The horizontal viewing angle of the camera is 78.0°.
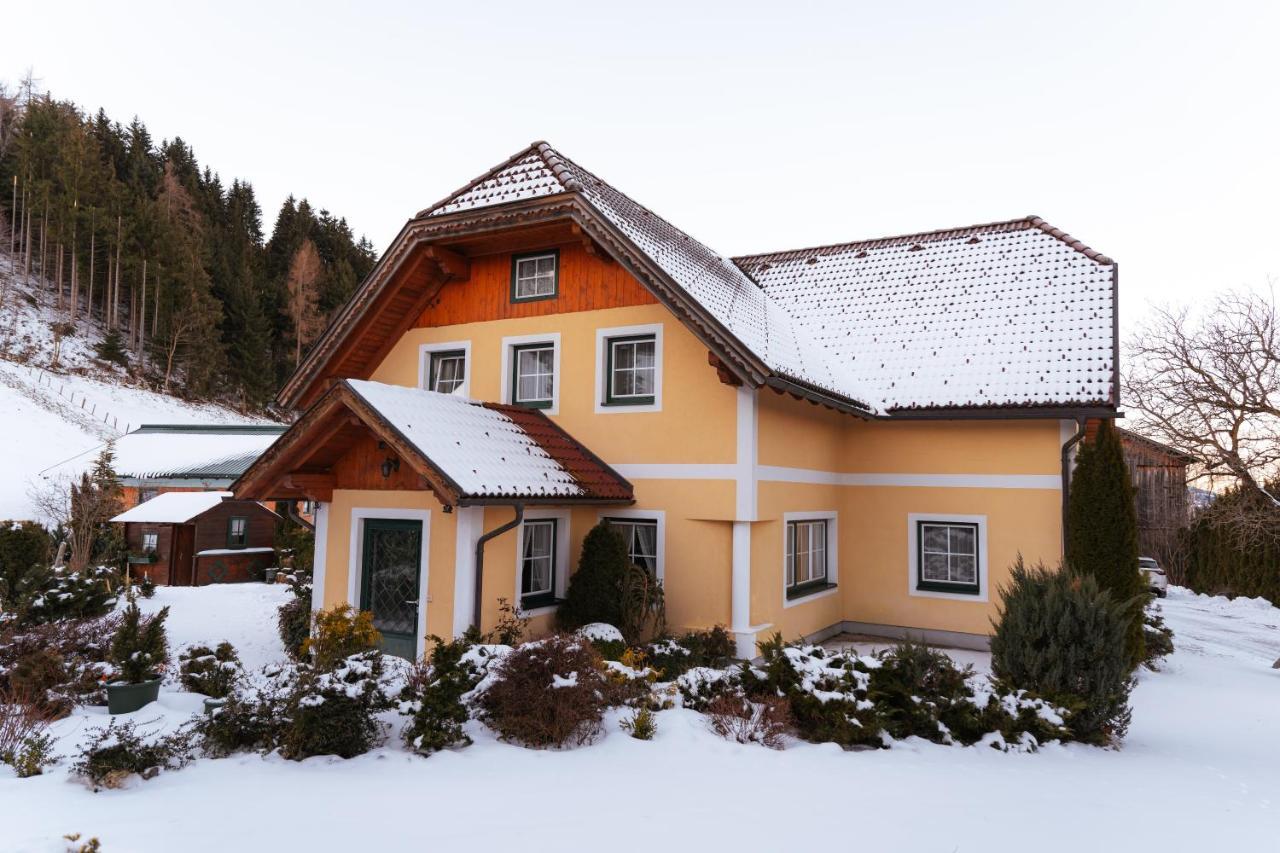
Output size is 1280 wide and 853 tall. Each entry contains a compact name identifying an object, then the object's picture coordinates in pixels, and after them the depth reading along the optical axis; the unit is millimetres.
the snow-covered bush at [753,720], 6762
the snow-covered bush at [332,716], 6016
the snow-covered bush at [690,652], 9562
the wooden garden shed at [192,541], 20641
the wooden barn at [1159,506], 25828
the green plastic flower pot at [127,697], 7395
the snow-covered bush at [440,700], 6279
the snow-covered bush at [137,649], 7605
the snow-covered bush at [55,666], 7363
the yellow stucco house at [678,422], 10117
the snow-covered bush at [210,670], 7770
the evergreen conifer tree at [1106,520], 11250
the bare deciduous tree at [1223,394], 15977
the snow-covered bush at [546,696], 6441
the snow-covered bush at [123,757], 5324
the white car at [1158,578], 23284
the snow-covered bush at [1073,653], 7539
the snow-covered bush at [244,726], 6172
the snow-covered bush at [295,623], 11086
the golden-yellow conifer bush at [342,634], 8672
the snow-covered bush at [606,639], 9305
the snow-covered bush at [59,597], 11891
